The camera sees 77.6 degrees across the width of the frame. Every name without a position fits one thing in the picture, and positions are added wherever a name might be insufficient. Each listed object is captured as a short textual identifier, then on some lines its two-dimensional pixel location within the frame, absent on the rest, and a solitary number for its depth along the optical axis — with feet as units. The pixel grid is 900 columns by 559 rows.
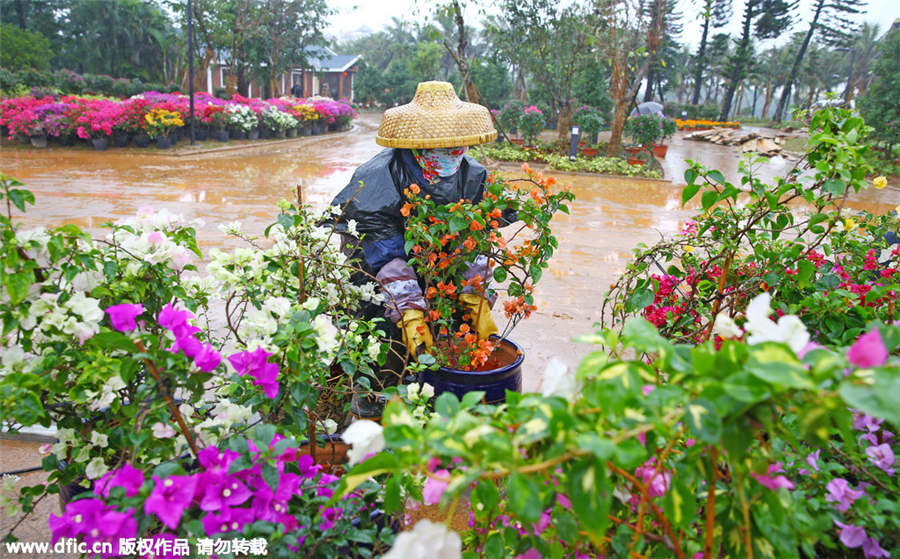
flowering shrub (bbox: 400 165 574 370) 6.57
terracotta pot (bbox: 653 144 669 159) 47.85
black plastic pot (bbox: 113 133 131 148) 41.81
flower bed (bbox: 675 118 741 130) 89.40
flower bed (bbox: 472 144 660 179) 38.47
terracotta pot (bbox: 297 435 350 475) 6.17
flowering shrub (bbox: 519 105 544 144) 45.60
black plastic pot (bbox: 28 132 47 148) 40.52
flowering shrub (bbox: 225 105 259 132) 48.67
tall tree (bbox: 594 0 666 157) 35.99
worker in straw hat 7.45
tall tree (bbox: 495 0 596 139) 44.42
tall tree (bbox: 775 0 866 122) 90.22
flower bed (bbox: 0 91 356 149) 39.83
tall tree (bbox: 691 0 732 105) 97.02
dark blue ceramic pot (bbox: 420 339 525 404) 6.88
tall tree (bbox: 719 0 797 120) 91.91
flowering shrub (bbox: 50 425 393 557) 3.06
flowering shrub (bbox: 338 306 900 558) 1.97
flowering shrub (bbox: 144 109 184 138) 40.75
